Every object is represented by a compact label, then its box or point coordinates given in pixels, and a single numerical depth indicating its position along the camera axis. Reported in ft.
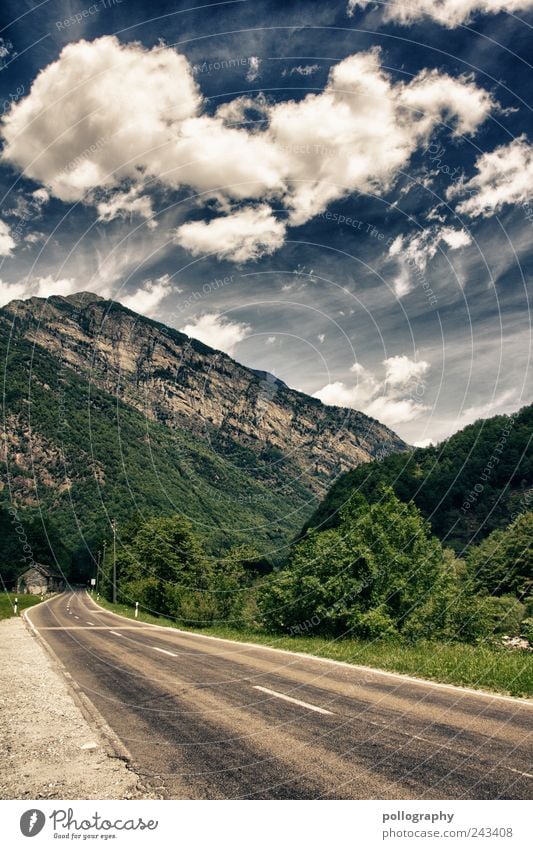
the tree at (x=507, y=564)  199.31
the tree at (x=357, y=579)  71.26
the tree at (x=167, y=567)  160.04
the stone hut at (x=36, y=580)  356.30
